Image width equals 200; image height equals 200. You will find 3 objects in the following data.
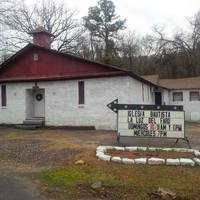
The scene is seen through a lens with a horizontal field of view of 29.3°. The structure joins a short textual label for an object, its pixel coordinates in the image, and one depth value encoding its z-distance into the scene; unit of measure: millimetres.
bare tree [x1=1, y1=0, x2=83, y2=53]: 45647
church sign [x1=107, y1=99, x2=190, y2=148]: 13297
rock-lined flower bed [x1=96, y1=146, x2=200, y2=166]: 9961
